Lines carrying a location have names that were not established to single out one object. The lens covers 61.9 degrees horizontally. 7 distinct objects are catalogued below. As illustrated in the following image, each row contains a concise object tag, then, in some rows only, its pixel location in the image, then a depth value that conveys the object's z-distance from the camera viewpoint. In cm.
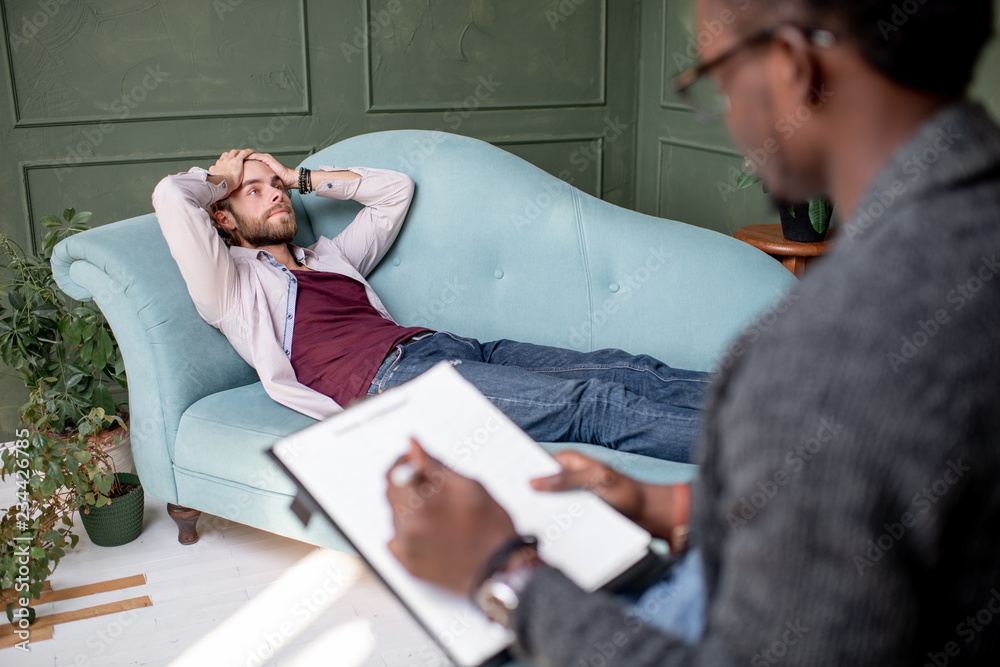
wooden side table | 242
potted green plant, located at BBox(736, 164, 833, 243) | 236
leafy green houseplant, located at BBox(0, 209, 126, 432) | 213
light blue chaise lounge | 187
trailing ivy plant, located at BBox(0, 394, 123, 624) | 176
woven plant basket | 204
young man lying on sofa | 173
